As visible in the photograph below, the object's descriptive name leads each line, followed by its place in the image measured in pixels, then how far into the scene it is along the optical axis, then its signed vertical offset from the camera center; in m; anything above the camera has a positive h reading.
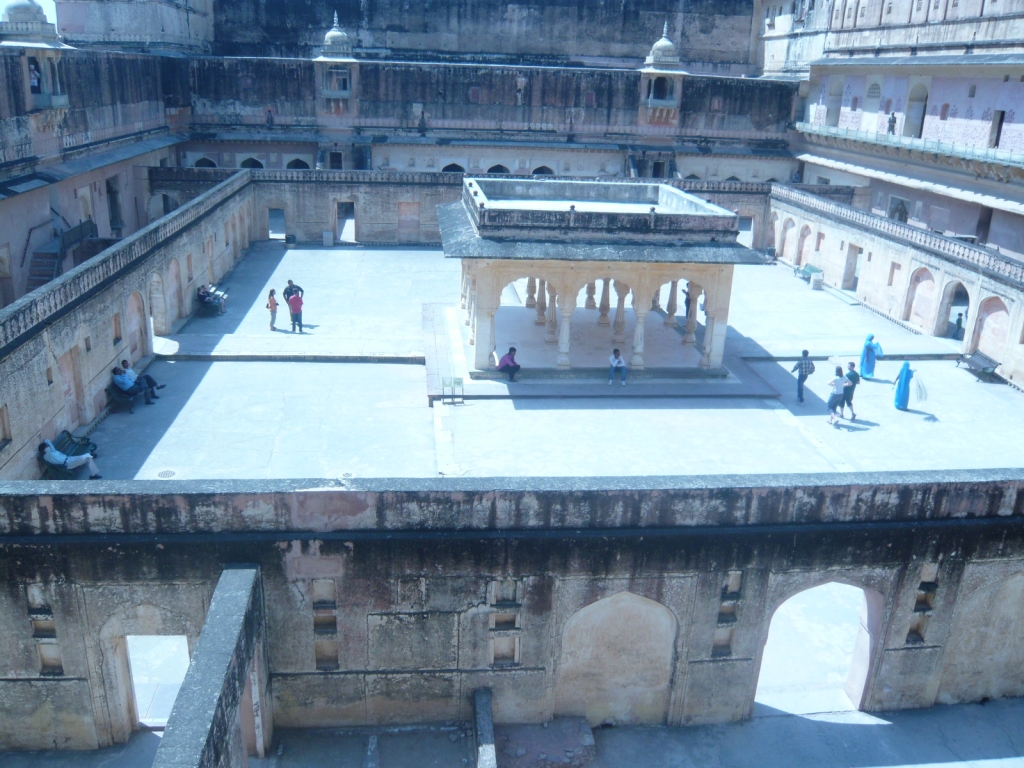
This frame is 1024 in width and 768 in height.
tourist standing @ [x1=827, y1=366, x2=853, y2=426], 16.86 -4.99
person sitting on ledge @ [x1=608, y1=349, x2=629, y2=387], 18.20 -5.04
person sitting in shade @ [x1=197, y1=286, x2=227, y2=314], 21.64 -4.80
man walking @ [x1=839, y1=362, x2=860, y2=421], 16.89 -4.80
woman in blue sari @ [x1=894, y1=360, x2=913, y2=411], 17.73 -5.15
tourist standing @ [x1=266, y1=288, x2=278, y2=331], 20.69 -4.70
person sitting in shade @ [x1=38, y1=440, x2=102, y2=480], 13.13 -5.35
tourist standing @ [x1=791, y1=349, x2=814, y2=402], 17.89 -4.89
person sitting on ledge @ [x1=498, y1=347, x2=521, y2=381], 17.92 -5.03
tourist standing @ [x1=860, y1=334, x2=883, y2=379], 19.73 -5.14
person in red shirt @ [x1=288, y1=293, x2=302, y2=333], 20.50 -4.70
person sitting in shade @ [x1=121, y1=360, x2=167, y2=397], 16.20 -5.23
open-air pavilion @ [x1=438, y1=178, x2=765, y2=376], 17.77 -2.81
